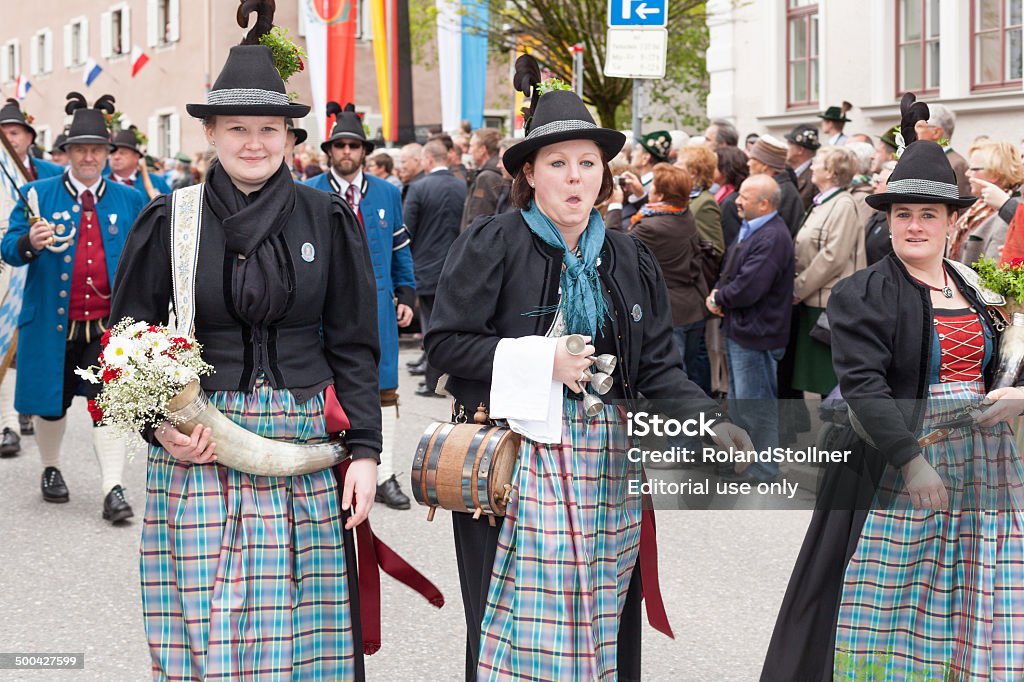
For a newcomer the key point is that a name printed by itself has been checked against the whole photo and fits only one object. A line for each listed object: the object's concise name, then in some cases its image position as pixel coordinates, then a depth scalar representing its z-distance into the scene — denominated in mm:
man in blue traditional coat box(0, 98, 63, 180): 9406
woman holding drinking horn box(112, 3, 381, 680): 3514
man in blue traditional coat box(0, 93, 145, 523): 7203
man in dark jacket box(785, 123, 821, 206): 9453
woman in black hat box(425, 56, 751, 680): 3521
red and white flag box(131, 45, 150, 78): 25016
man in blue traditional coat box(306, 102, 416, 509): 7293
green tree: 21516
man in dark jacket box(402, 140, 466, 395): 11469
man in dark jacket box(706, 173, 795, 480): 7875
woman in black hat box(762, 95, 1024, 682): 3875
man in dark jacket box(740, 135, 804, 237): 8789
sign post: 8336
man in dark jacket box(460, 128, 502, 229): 10305
